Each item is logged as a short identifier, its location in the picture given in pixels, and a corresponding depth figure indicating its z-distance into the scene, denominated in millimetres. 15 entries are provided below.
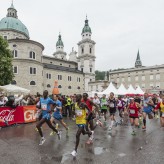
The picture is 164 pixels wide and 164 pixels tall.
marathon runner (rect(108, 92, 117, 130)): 10509
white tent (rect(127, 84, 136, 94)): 29341
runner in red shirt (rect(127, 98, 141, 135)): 9452
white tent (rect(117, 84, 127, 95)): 28238
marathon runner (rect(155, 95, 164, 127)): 9650
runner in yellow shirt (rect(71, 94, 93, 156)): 6137
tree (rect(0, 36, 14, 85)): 29908
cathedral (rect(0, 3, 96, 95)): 48719
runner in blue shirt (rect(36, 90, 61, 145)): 7167
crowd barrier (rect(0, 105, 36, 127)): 11281
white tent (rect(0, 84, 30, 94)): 21578
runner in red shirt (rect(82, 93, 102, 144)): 6972
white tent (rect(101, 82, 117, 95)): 27750
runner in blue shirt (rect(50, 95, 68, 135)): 9018
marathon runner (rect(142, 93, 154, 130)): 10414
